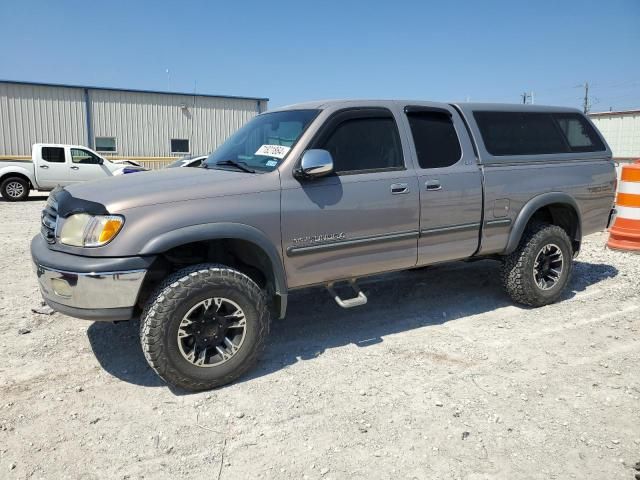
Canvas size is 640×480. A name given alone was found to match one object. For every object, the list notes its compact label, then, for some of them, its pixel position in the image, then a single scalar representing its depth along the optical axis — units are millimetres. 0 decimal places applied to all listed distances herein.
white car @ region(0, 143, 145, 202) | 15594
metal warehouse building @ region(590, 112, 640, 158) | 29625
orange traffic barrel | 7094
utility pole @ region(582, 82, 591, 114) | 69500
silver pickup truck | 3275
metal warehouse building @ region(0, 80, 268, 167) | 23406
